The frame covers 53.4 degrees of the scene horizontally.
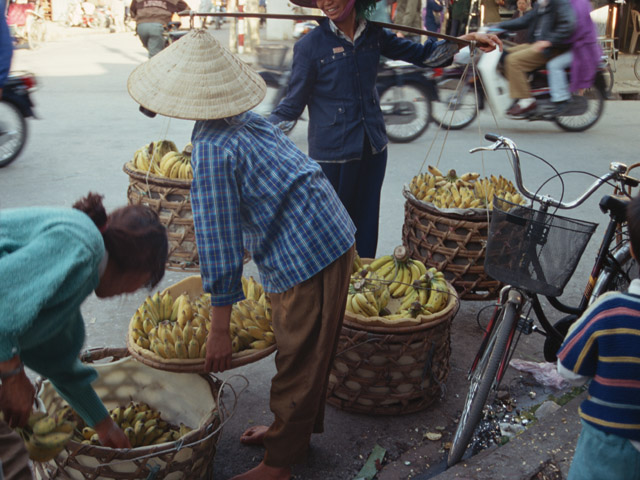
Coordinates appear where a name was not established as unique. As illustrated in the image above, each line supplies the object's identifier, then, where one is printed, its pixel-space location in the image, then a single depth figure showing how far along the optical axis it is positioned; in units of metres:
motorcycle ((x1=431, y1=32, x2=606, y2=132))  8.42
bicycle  2.54
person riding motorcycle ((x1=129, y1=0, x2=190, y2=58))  10.05
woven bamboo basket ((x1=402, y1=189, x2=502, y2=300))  3.65
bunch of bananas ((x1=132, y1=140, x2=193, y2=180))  4.04
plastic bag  3.45
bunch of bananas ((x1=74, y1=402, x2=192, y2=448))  2.48
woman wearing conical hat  2.18
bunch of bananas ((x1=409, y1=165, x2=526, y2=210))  3.89
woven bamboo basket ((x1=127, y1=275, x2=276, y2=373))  2.40
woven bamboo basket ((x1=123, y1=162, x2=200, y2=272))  3.78
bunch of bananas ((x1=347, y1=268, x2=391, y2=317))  3.01
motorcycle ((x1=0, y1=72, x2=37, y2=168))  6.67
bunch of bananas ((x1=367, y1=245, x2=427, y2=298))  3.28
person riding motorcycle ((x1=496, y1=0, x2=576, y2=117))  7.67
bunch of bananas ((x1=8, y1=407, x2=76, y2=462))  1.89
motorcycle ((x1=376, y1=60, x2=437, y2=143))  8.34
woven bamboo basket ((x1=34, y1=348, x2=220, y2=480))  2.17
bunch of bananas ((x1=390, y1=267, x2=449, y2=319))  3.07
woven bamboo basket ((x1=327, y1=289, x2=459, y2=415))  2.90
